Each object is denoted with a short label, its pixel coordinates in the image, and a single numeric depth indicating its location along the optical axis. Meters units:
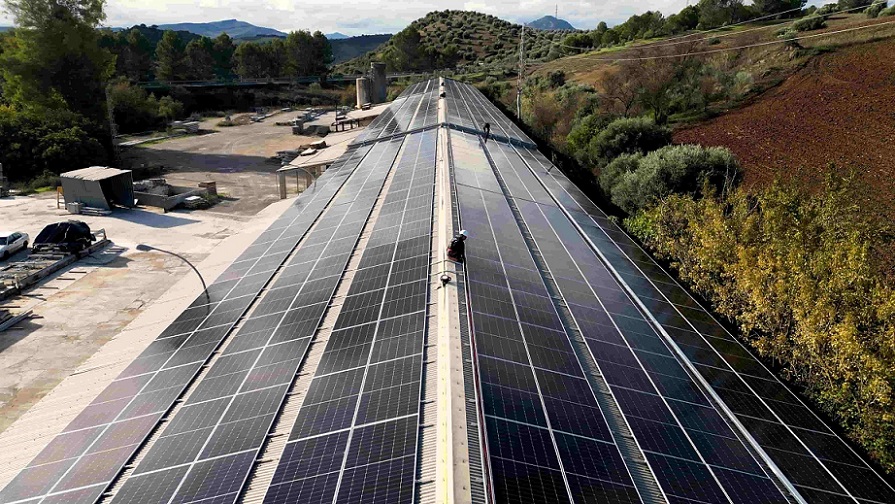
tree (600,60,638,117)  57.16
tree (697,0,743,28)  102.19
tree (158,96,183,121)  79.84
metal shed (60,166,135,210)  37.06
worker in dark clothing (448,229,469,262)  14.75
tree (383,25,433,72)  124.56
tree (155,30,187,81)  113.62
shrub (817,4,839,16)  88.59
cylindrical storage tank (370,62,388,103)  80.12
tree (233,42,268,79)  120.81
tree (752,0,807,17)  104.75
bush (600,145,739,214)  30.56
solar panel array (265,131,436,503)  8.38
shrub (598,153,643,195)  35.13
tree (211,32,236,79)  129.25
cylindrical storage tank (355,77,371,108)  78.94
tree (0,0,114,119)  52.94
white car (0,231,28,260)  29.38
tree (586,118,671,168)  40.94
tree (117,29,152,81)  112.50
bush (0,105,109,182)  46.28
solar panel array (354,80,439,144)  39.91
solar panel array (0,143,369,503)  9.59
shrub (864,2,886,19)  71.31
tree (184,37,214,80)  120.12
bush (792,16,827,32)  73.44
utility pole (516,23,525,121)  55.44
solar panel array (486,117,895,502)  10.18
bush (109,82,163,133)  70.44
